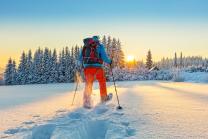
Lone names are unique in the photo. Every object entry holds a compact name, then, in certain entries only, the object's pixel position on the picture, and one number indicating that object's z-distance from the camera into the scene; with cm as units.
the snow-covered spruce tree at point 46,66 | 5693
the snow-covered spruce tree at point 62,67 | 5644
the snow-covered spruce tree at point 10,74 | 5969
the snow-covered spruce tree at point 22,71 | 5844
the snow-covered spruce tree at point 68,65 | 5666
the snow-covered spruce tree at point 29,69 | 5800
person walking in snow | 752
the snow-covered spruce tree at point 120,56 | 6812
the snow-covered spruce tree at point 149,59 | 7688
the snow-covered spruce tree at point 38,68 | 5728
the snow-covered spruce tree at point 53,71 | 5647
